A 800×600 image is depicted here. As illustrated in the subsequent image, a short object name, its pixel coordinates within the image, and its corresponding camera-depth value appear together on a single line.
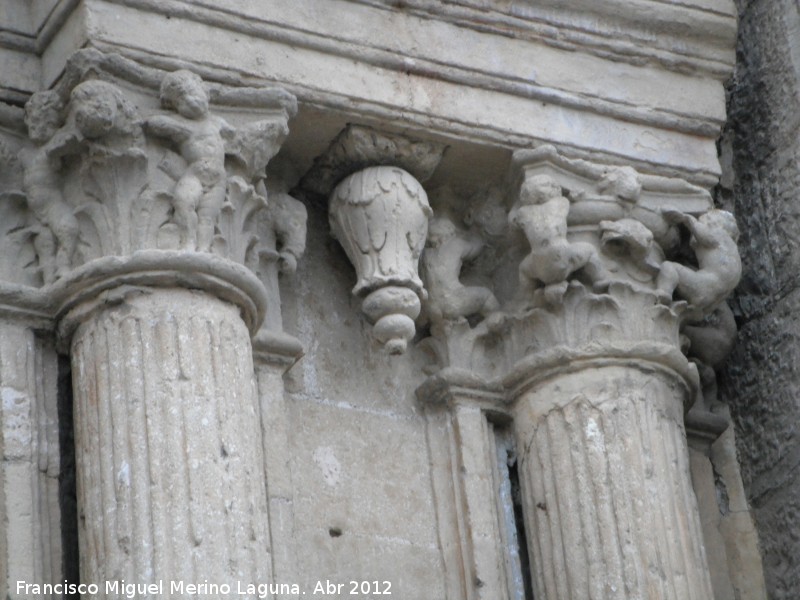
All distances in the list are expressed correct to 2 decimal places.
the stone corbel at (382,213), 10.59
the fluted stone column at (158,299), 9.16
